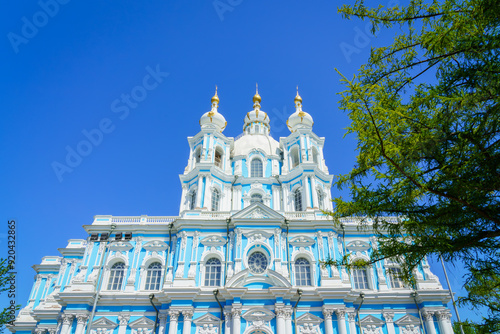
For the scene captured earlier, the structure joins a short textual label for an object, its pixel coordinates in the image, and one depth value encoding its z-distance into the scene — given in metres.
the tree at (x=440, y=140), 6.82
